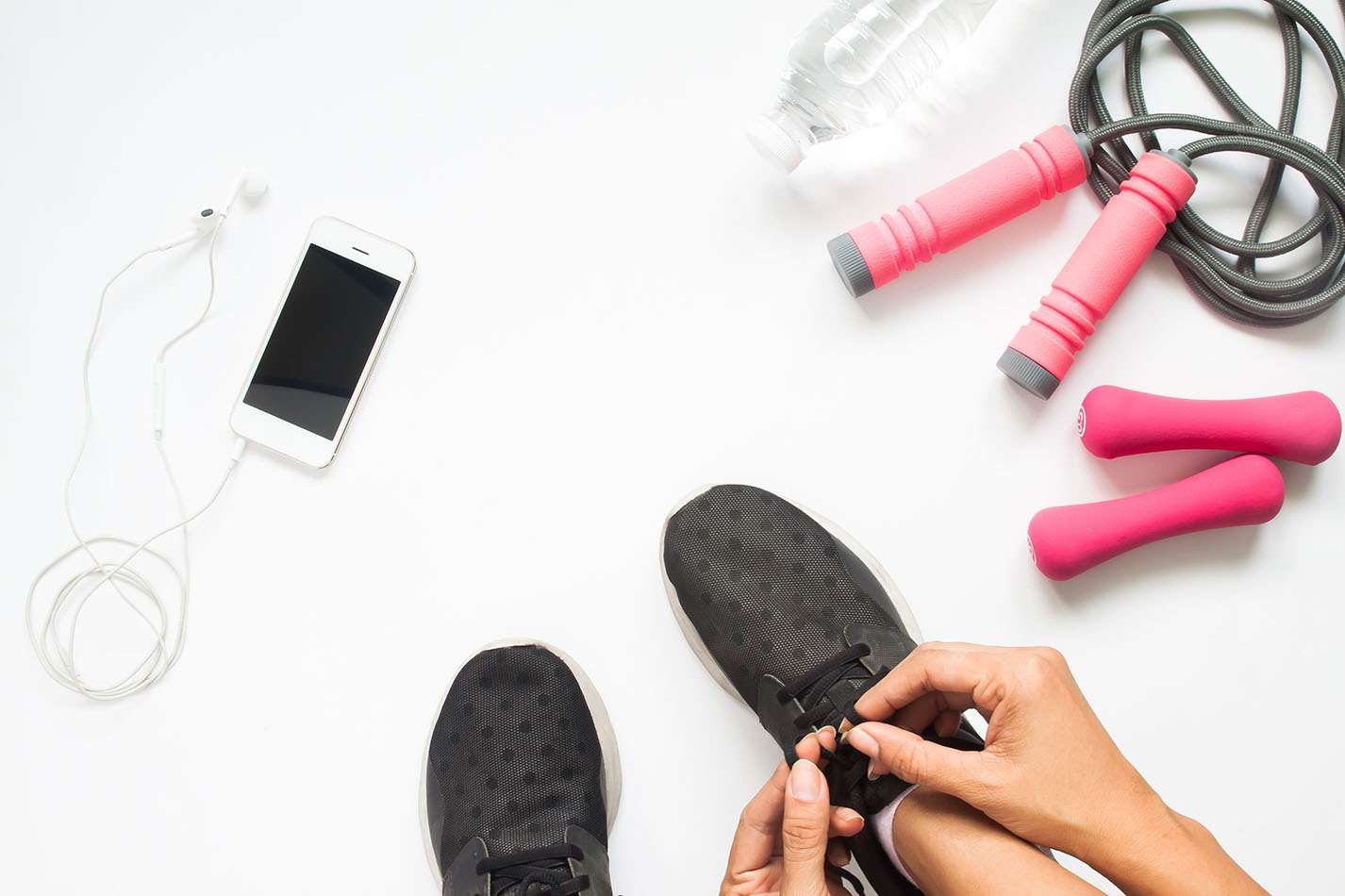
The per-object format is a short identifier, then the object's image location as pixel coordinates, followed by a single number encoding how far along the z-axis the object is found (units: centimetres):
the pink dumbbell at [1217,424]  88
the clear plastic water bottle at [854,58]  93
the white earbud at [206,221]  98
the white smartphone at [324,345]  98
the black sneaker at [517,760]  94
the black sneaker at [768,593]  93
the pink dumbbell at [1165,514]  89
